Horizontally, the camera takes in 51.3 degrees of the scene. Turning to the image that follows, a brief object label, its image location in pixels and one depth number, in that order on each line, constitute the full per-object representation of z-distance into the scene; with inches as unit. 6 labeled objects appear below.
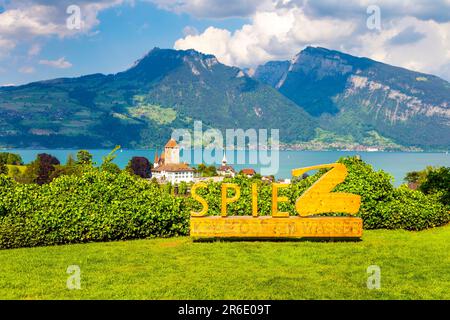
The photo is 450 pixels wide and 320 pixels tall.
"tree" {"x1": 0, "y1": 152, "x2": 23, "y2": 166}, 4133.9
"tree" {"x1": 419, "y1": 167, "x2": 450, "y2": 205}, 719.7
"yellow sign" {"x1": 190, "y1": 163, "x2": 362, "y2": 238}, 567.2
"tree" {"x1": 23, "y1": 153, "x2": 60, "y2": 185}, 2921.8
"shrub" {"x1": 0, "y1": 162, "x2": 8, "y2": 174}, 2603.3
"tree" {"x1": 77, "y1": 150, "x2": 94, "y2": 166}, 2411.4
